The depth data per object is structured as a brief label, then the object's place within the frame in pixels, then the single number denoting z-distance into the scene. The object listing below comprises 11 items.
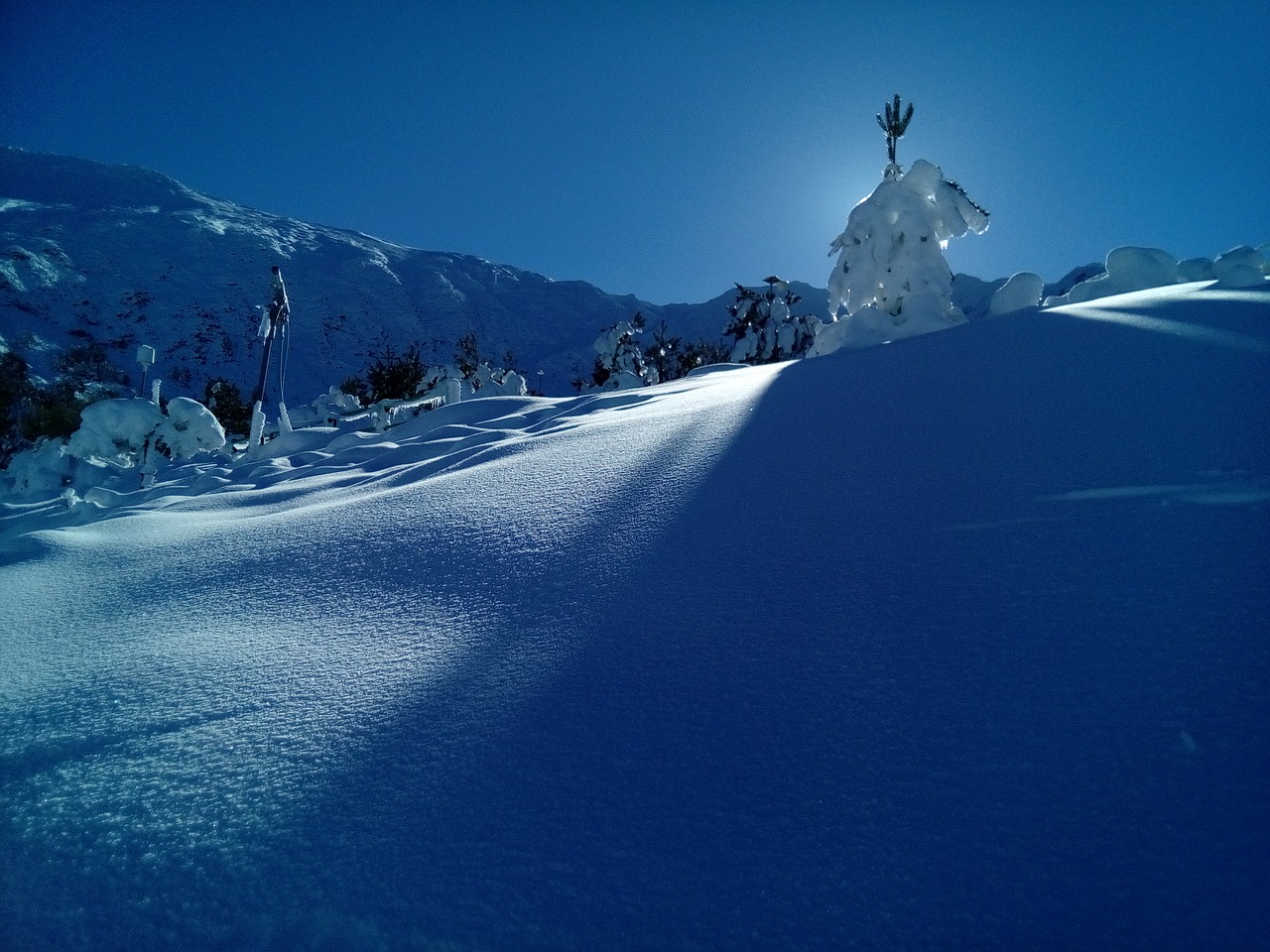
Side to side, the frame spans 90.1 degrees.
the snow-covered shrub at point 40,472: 6.44
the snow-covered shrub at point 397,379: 16.11
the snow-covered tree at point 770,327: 16.42
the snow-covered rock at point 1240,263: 3.49
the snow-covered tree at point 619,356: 16.62
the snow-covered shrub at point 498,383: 10.44
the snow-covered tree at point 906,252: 6.61
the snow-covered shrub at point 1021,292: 5.19
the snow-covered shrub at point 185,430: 7.98
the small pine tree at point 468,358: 15.35
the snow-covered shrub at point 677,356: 22.69
